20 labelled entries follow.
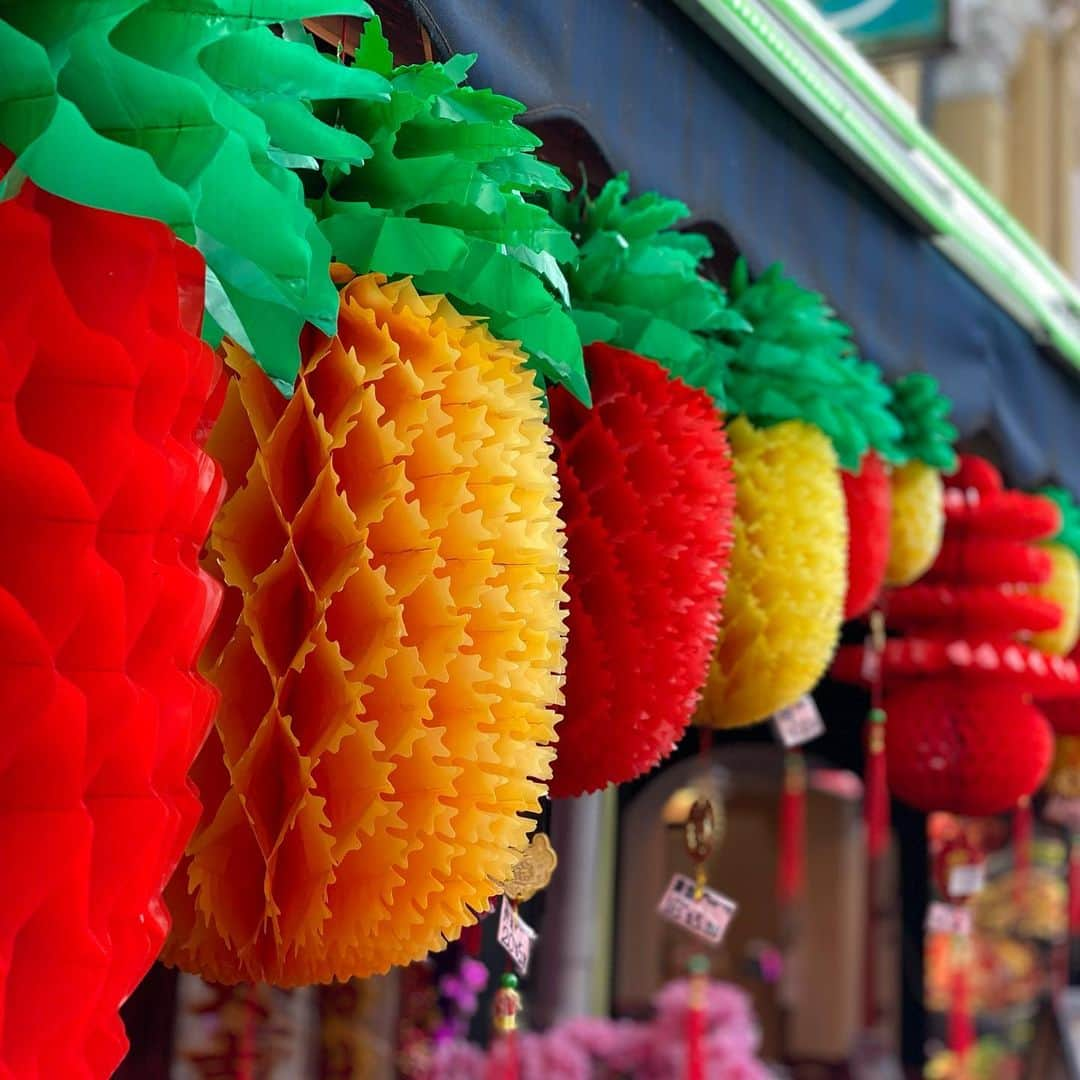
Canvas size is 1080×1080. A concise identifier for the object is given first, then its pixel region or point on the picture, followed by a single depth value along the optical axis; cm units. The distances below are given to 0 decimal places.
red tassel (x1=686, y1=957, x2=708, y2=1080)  183
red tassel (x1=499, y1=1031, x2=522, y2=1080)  133
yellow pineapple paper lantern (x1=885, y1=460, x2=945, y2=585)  177
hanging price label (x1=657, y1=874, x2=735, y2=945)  153
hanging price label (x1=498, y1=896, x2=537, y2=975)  105
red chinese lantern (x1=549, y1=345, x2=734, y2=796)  105
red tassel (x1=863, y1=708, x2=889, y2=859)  201
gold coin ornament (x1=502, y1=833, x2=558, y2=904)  107
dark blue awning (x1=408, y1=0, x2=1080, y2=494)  116
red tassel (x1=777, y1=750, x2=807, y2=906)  290
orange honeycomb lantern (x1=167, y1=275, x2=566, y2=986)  78
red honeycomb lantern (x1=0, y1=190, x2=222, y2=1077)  57
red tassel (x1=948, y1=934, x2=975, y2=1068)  284
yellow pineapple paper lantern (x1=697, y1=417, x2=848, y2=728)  132
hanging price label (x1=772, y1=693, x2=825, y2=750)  178
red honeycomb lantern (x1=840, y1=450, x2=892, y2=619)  159
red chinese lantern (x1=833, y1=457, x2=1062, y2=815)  192
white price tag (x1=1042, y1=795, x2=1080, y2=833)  290
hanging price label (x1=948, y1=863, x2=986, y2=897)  225
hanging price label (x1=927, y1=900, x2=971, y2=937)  221
